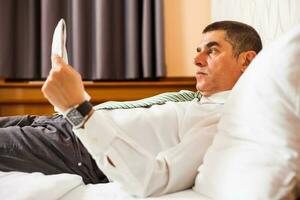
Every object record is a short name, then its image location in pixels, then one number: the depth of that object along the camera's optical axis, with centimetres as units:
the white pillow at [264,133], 70
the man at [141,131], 84
